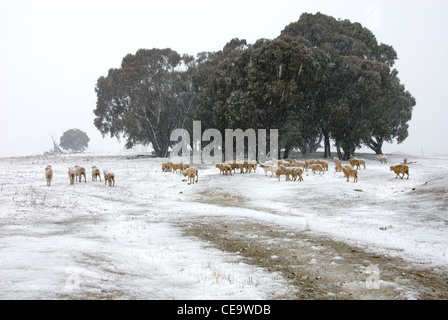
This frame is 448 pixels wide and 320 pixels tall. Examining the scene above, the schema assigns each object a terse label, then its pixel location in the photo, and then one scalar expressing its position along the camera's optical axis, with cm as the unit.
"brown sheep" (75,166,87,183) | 2150
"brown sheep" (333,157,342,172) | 2828
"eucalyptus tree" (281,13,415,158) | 4181
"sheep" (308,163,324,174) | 2758
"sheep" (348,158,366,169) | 2995
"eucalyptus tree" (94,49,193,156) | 5125
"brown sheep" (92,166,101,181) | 2225
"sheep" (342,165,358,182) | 2280
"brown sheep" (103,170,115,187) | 2089
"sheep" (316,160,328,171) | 2975
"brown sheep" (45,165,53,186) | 1936
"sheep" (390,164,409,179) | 2359
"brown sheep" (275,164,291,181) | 2443
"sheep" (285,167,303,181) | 2348
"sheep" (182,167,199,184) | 2397
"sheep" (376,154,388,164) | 3992
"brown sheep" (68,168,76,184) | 2056
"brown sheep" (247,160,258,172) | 2900
